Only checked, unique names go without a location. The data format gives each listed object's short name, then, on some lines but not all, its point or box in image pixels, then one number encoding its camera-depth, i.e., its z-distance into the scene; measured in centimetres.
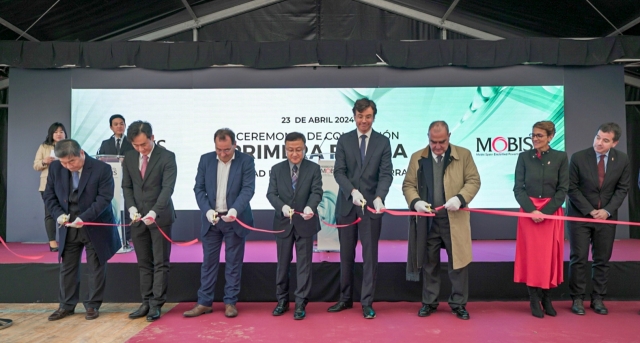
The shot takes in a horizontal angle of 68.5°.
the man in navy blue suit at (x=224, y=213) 396
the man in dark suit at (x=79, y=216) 397
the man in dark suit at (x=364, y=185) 387
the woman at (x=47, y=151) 598
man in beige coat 382
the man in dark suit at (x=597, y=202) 399
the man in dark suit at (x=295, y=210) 394
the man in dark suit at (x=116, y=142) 571
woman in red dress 384
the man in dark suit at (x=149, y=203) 392
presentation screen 710
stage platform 443
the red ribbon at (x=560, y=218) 375
